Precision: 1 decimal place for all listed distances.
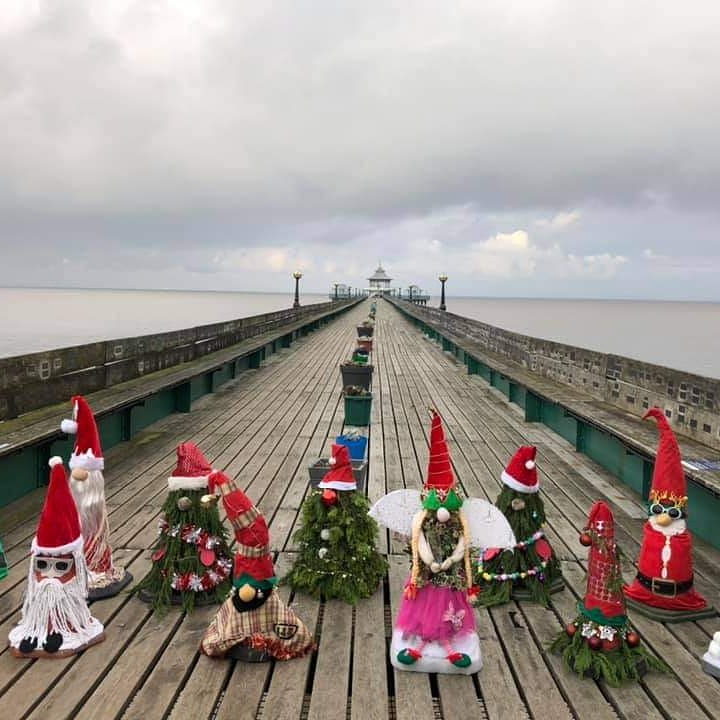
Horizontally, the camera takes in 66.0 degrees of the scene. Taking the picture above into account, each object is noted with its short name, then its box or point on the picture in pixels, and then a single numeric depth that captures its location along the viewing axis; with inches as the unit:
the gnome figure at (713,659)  127.3
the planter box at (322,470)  200.5
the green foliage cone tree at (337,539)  153.9
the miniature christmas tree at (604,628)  125.9
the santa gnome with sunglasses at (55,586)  129.0
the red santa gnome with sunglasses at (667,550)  147.4
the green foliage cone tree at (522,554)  158.7
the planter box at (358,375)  420.8
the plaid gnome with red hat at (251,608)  125.3
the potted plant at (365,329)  773.3
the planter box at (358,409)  358.3
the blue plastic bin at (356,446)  231.8
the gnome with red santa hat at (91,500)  153.3
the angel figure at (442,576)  125.6
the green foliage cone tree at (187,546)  150.0
